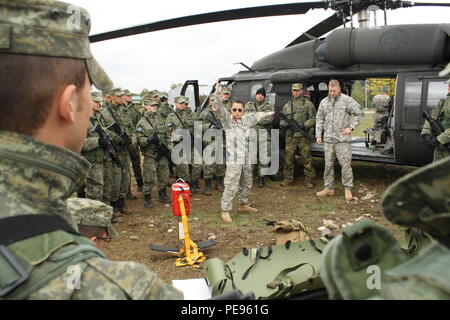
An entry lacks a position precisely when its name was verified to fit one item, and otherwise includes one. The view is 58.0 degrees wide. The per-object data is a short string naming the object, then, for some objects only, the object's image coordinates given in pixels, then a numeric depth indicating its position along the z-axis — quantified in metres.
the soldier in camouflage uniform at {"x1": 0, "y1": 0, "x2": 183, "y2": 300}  0.78
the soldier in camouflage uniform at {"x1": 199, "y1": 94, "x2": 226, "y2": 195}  7.49
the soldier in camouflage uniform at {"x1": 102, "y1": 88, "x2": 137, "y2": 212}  6.23
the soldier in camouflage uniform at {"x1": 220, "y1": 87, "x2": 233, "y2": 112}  8.34
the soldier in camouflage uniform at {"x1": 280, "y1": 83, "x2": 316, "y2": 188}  7.49
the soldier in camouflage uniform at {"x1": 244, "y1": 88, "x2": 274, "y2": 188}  7.74
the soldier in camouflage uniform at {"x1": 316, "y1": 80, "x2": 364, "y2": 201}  6.39
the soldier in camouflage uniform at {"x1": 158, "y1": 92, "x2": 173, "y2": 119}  7.65
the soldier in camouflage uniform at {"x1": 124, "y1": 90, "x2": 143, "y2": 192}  7.42
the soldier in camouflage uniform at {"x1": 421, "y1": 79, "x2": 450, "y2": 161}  5.34
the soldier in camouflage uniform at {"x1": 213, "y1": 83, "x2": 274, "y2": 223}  5.67
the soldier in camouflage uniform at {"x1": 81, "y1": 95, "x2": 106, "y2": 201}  5.46
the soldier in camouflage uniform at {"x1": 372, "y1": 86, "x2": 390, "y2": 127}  9.42
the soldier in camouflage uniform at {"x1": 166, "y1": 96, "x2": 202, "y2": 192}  7.29
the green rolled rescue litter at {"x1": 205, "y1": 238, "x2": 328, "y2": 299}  2.49
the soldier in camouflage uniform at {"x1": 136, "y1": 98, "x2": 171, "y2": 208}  6.63
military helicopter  6.16
